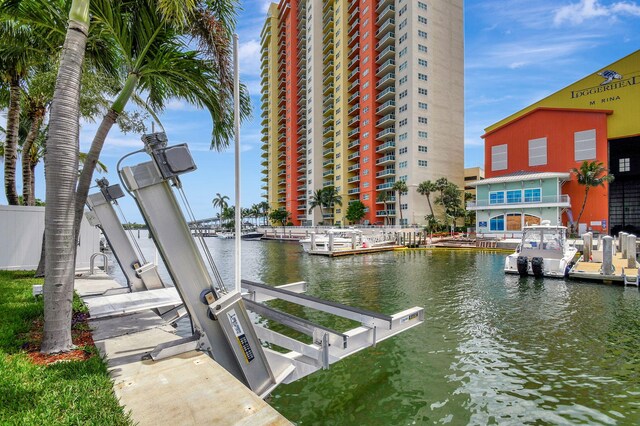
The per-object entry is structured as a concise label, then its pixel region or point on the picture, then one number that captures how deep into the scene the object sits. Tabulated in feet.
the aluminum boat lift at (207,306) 13.98
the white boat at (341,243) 128.06
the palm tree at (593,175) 140.26
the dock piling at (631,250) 65.71
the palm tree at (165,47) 20.02
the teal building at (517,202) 148.05
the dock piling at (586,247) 81.95
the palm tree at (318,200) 256.52
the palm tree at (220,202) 492.13
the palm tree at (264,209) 374.02
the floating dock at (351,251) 118.52
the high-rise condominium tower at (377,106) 213.46
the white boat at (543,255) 65.31
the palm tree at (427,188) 196.44
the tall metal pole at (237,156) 14.83
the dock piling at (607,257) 59.06
